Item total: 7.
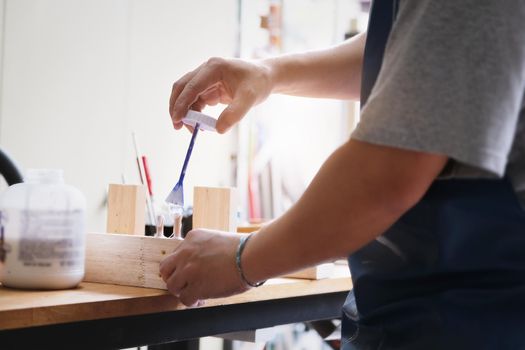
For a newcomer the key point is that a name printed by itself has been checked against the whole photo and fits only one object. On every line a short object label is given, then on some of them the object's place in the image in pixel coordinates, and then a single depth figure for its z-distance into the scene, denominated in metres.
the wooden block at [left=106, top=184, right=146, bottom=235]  1.62
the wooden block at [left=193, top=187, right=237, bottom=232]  1.62
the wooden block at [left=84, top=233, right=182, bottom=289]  1.49
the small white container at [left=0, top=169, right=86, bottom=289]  1.46
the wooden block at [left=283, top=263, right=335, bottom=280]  1.69
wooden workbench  1.35
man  1.18
